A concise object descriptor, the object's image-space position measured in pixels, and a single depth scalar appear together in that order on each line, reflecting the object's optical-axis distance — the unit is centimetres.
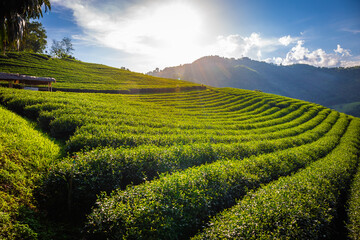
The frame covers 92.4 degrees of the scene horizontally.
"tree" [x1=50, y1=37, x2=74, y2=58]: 12488
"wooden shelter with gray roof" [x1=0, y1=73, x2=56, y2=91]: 3067
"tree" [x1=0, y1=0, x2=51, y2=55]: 899
